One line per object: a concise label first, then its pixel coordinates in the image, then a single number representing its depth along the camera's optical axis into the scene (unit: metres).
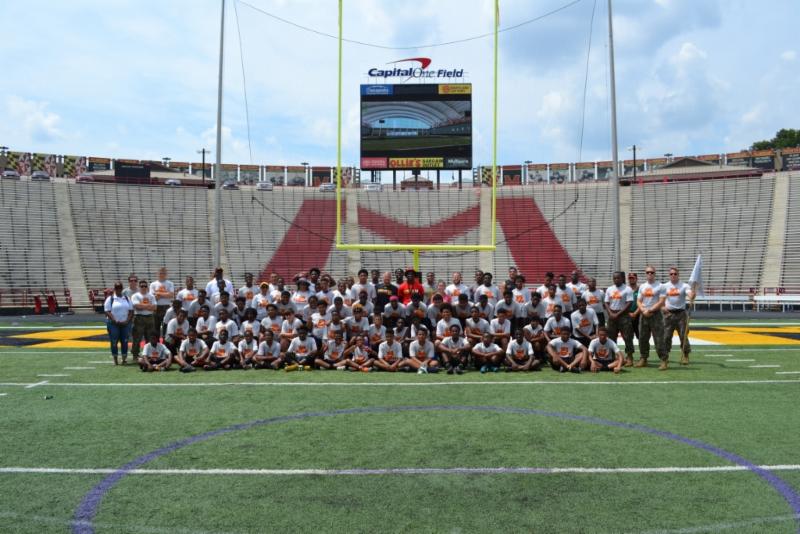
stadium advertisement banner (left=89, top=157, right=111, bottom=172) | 49.50
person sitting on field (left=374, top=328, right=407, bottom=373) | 9.27
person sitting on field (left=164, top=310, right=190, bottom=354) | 9.90
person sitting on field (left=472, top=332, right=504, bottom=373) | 9.18
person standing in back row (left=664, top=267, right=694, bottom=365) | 9.55
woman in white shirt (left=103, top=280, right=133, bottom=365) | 9.99
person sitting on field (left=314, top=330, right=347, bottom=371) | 9.52
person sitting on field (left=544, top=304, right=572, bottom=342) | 9.52
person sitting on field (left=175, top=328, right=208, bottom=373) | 9.52
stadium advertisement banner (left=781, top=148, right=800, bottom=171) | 48.00
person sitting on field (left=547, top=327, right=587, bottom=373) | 9.16
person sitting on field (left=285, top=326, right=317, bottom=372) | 9.46
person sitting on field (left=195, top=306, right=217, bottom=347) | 10.05
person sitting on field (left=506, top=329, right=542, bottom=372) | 9.21
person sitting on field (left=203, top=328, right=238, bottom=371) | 9.48
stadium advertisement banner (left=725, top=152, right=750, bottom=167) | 51.97
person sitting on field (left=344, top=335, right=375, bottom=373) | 9.30
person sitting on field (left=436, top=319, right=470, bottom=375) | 9.21
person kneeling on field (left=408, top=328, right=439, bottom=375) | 9.20
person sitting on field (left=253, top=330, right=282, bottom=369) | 9.48
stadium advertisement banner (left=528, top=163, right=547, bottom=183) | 52.96
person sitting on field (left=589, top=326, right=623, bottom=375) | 9.16
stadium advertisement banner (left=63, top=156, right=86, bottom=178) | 46.97
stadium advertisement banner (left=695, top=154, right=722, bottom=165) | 52.51
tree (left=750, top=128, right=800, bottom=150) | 70.56
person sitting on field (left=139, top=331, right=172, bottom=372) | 9.35
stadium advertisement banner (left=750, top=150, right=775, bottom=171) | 49.31
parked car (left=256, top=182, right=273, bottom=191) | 38.19
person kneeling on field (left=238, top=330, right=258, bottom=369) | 9.58
